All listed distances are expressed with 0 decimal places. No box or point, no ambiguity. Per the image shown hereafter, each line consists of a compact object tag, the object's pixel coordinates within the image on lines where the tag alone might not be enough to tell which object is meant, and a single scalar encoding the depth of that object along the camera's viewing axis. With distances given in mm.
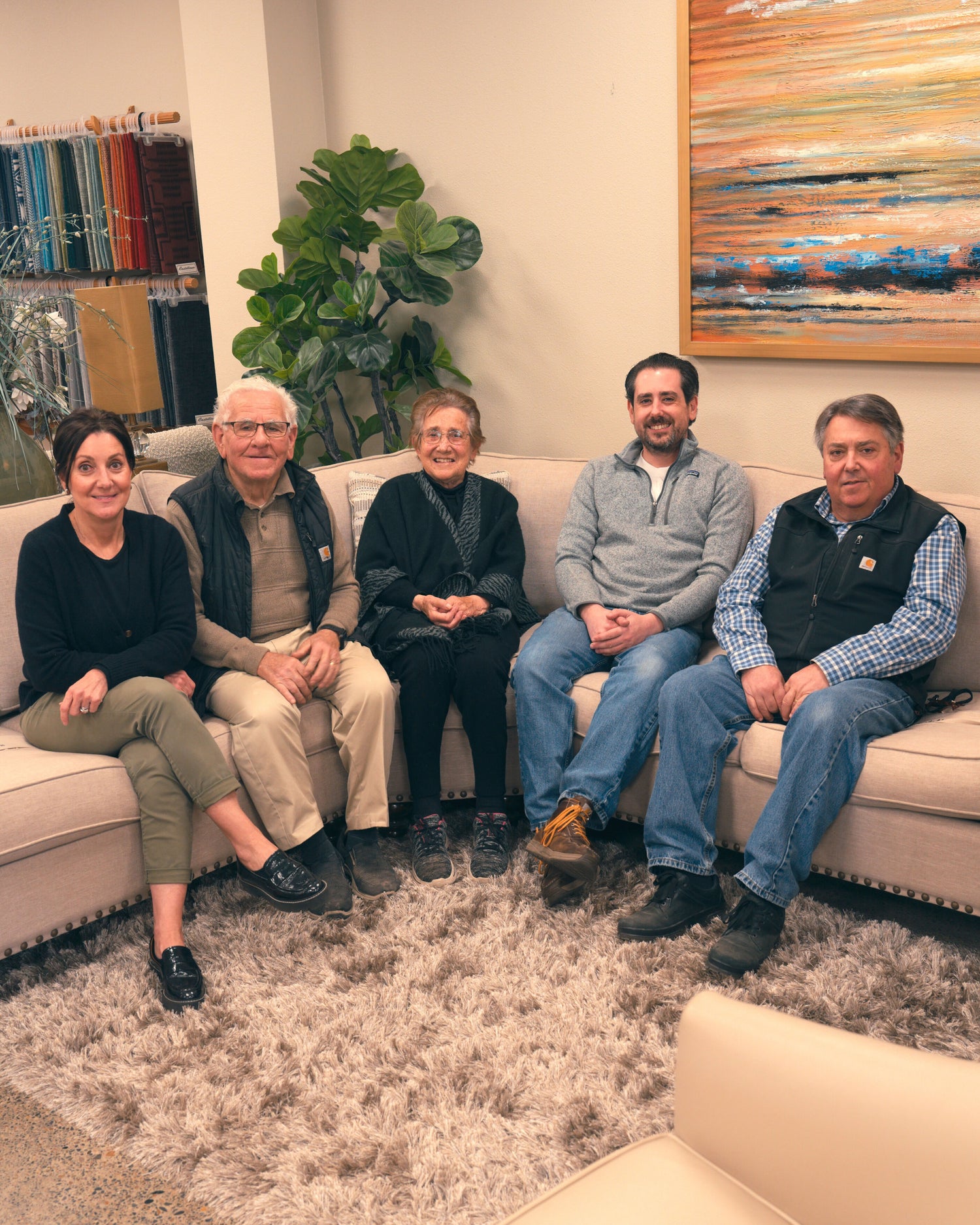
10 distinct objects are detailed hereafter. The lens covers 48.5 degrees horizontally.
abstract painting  2820
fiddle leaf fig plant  3680
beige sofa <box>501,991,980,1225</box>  1042
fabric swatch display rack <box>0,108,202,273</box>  4527
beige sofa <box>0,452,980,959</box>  2170
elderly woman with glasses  2740
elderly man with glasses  2543
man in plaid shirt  2236
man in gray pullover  2525
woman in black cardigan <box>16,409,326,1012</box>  2332
